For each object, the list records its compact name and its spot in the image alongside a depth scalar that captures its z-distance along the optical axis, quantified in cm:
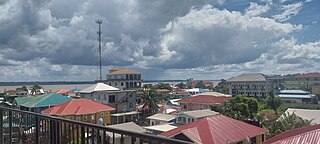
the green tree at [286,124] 1596
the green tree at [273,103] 3237
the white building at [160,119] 2240
